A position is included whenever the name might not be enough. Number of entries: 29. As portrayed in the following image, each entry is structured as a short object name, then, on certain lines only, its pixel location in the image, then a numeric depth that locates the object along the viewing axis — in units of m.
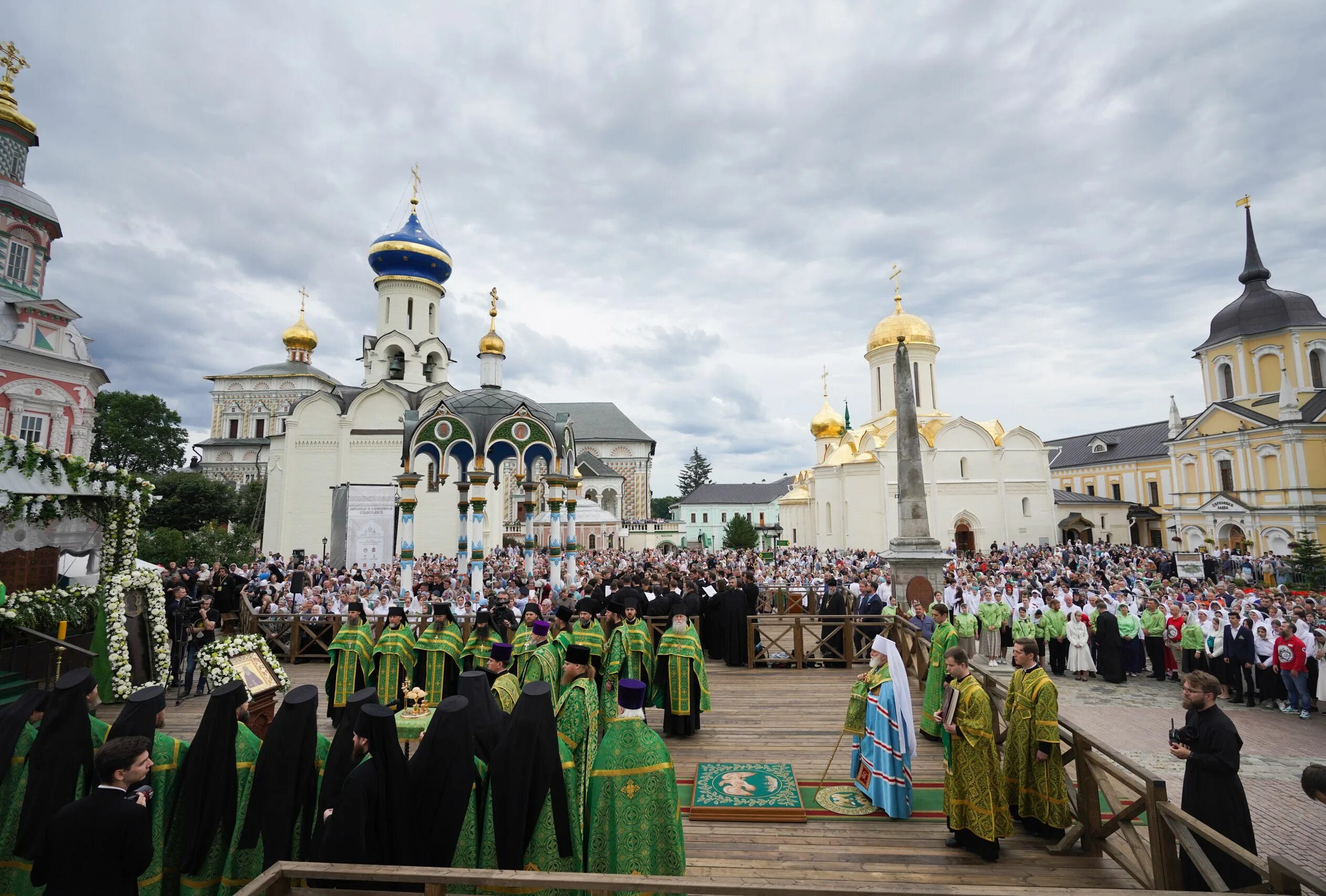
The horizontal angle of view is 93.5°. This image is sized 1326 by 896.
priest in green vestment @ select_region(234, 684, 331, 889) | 3.47
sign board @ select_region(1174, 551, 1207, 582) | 19.42
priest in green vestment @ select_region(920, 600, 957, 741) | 6.62
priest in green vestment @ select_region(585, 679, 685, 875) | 3.44
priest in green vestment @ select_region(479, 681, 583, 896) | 3.27
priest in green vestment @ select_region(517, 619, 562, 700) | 5.57
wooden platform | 4.25
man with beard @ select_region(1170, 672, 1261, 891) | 3.78
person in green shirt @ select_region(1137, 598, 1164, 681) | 12.05
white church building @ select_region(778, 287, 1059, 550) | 34.50
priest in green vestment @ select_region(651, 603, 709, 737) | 7.18
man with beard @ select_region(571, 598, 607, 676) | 6.98
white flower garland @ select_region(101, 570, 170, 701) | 8.50
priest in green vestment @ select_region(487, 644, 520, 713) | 4.98
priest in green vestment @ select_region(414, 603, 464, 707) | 7.05
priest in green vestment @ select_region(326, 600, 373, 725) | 7.09
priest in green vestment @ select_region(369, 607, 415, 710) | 7.17
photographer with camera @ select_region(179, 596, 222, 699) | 8.83
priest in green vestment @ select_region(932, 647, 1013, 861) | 4.47
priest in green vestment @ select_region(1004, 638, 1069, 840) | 4.74
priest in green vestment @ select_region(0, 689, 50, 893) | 3.63
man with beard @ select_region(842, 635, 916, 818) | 5.15
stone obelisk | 13.41
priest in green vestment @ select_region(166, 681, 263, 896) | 3.49
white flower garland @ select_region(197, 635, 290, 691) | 7.17
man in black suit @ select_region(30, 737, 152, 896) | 2.72
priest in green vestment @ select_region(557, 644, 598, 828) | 4.00
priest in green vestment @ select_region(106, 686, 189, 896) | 3.48
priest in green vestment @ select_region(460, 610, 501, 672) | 6.87
